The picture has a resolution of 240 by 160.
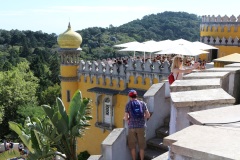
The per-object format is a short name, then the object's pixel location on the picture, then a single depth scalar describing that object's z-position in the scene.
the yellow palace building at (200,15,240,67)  21.70
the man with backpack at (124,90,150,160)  5.84
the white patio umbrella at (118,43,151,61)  17.86
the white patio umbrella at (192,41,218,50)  17.50
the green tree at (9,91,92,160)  8.45
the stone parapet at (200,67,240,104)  5.39
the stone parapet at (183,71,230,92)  4.83
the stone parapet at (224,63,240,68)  6.00
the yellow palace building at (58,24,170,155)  16.91
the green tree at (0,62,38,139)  32.34
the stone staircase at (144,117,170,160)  6.14
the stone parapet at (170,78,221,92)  4.12
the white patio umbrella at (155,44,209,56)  15.05
